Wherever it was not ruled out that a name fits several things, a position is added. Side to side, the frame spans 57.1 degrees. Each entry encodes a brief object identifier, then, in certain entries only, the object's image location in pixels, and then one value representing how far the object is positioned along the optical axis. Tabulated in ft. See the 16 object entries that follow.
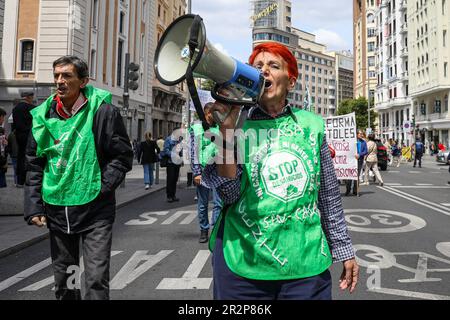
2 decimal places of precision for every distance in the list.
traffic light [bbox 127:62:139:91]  39.69
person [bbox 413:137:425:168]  92.02
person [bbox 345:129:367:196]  44.21
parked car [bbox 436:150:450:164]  100.06
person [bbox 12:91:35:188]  25.38
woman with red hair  5.72
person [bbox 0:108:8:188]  28.48
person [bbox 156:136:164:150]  64.21
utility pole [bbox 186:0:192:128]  55.90
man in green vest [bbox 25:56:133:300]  8.88
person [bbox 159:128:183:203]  33.58
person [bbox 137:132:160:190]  44.62
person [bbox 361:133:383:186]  46.64
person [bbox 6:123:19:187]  30.92
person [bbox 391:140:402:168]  99.04
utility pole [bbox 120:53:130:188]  40.76
